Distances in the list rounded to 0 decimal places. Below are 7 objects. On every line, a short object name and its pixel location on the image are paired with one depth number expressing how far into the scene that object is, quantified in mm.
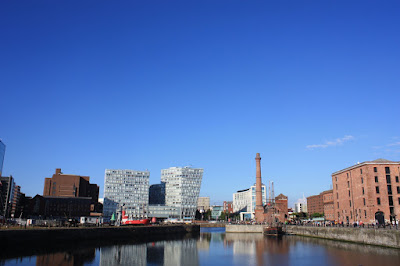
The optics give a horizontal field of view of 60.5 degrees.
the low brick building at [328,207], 114962
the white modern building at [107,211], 197375
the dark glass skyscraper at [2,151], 129638
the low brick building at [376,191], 73750
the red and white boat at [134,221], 102188
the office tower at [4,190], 144625
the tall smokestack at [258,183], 121750
